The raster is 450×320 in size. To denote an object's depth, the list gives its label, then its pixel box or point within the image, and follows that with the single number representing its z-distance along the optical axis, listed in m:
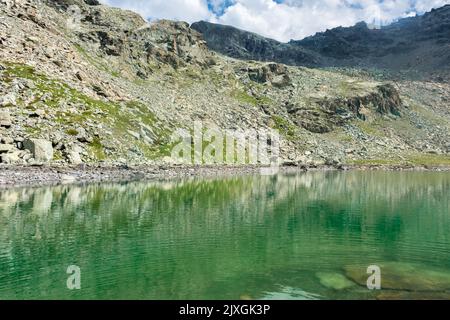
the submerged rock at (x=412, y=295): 20.73
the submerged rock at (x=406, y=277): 22.66
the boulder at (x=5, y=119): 81.75
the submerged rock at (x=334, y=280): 22.72
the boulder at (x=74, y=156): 85.75
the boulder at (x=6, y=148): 76.50
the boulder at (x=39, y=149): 79.94
